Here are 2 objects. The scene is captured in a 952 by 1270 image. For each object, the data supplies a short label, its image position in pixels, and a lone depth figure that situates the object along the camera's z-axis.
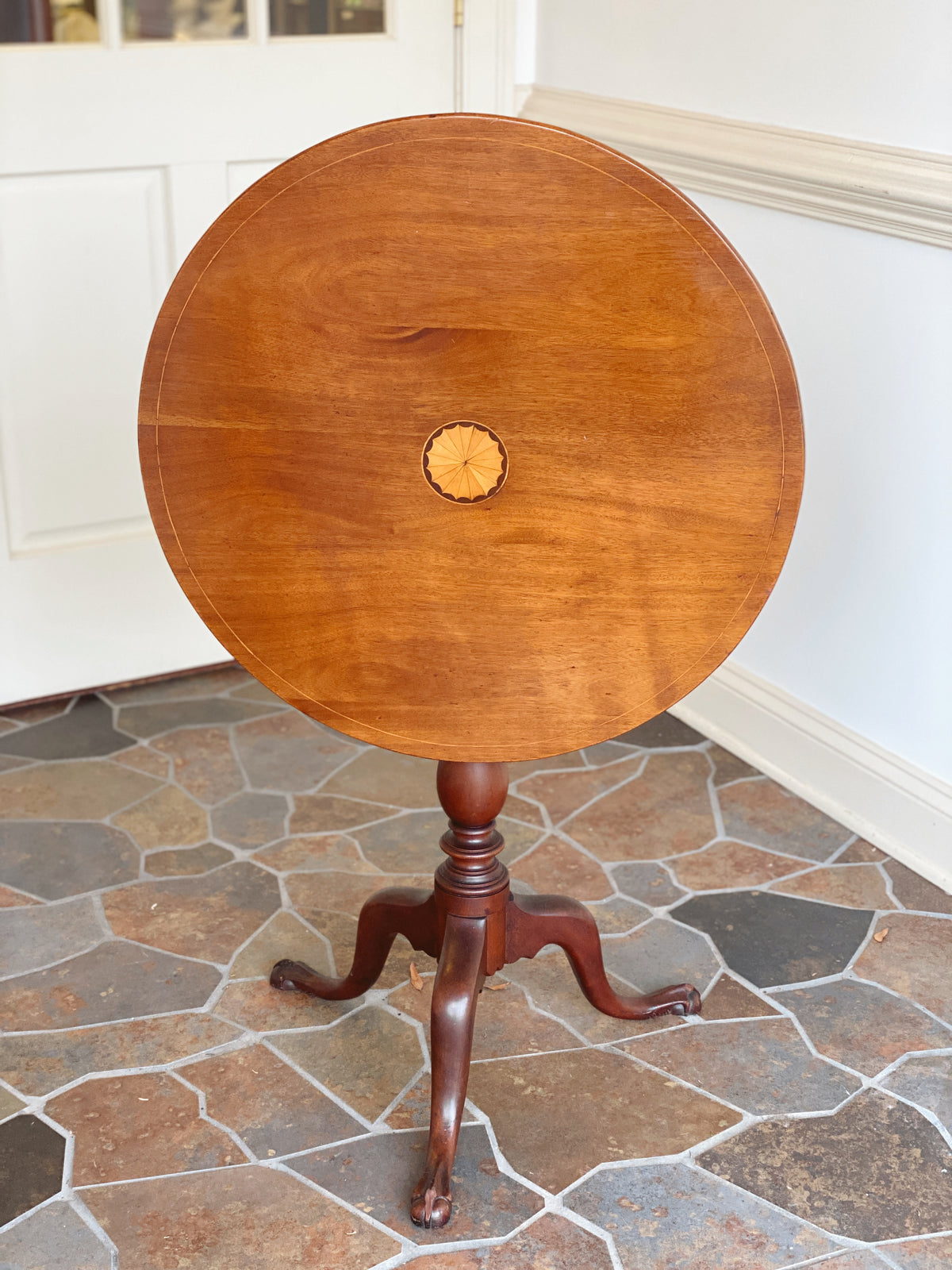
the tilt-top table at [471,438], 1.27
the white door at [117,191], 2.38
